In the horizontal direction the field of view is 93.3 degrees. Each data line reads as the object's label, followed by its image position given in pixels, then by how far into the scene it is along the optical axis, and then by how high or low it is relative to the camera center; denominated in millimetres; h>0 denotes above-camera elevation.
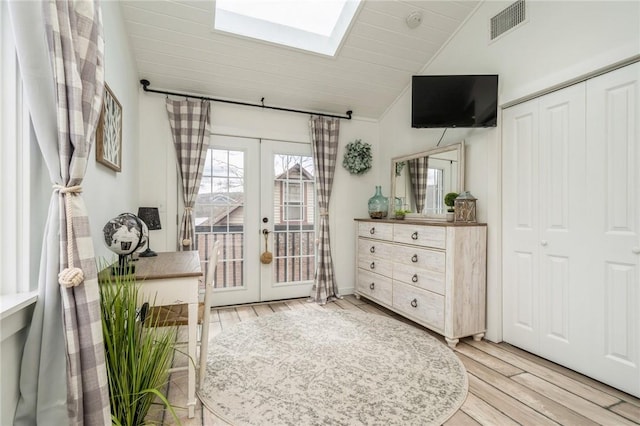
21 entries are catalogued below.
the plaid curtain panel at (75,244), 933 -104
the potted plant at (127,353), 1165 -579
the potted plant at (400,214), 3266 -22
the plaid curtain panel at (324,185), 3555 +324
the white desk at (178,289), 1456 -378
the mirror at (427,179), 2775 +332
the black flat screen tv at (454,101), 2414 +927
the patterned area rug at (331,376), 1574 -1043
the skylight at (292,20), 2596 +1733
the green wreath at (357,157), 3703 +676
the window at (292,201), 3564 +132
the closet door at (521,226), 2254 -112
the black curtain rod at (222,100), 2905 +1189
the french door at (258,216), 3264 -48
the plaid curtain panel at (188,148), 3020 +645
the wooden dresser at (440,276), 2387 -544
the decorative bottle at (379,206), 3512 +70
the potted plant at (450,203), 2715 +82
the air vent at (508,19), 2281 +1517
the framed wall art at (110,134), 1672 +481
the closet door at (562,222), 1986 -71
